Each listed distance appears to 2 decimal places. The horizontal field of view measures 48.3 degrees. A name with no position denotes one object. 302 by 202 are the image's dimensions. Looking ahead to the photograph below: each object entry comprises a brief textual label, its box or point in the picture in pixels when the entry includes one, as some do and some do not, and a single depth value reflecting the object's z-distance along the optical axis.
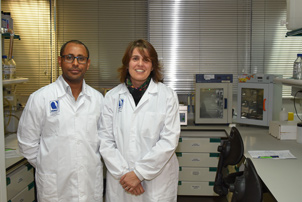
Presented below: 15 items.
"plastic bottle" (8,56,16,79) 2.72
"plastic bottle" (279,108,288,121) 3.52
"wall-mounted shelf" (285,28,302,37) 2.45
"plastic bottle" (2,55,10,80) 2.65
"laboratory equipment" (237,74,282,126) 3.64
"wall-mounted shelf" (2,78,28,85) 2.49
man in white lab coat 2.02
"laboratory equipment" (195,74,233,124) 3.90
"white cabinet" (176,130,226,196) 3.69
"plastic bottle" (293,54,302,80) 2.94
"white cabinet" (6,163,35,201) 2.18
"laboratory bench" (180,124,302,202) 1.74
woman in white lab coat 2.04
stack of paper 2.45
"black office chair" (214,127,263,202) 1.50
